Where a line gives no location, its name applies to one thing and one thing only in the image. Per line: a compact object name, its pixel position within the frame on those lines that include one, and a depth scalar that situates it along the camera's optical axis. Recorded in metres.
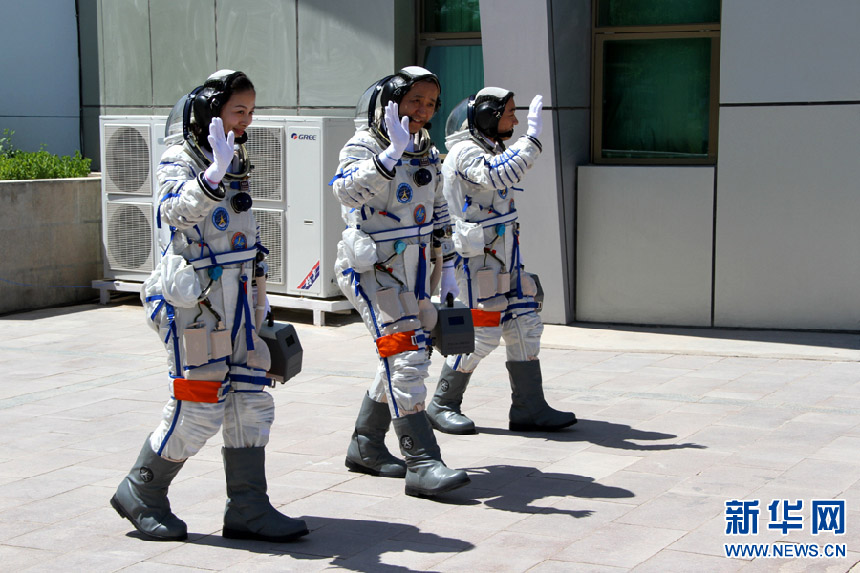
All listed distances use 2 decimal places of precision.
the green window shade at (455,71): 11.68
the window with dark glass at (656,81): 10.45
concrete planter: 11.39
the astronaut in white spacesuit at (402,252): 5.61
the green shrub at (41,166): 11.69
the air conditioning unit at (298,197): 10.53
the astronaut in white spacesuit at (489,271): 6.75
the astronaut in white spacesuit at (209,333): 4.83
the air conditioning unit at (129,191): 11.39
